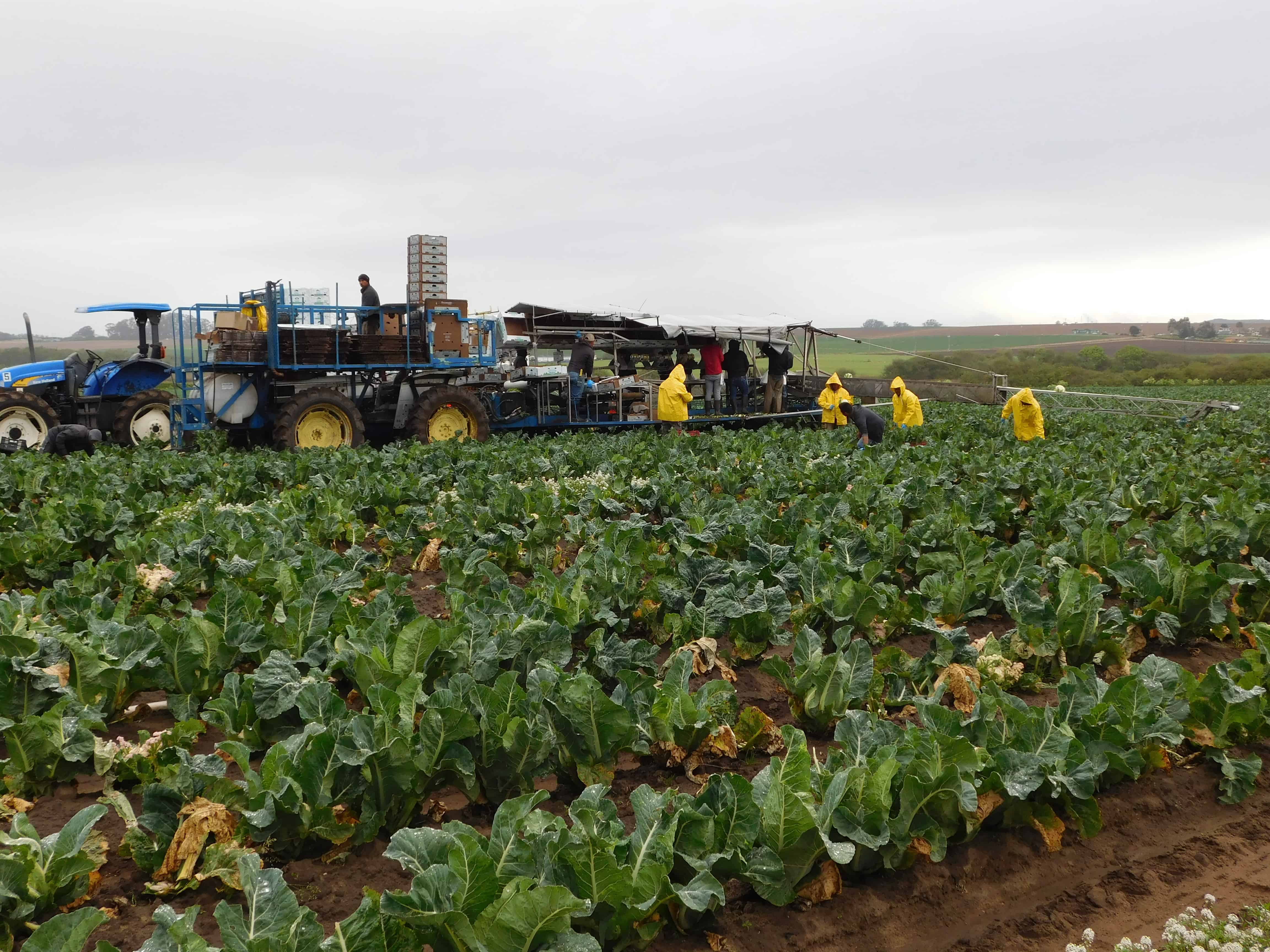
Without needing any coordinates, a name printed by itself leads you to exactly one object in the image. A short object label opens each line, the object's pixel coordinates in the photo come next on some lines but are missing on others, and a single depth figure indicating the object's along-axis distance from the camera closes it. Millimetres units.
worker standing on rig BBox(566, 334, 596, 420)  17844
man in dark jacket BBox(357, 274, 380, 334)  16203
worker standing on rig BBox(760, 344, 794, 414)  20312
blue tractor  15711
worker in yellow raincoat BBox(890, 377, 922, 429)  16609
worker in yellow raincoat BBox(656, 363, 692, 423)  16672
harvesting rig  14906
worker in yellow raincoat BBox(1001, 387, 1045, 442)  16234
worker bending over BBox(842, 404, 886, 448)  16672
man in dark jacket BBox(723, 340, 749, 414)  20078
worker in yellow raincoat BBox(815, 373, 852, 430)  16875
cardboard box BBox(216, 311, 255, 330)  14875
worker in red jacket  19297
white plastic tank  15117
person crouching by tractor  14523
